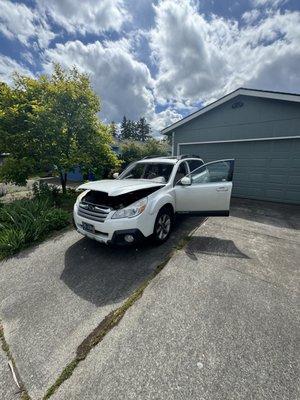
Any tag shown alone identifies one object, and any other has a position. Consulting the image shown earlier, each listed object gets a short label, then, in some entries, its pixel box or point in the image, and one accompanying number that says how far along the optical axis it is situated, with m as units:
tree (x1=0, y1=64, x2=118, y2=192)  6.50
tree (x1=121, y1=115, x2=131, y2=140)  63.08
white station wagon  3.43
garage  7.23
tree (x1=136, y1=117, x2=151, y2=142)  64.19
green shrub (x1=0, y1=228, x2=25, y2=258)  4.17
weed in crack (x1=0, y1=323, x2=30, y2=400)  1.71
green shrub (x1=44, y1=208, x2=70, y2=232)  5.17
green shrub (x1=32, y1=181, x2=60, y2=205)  7.15
